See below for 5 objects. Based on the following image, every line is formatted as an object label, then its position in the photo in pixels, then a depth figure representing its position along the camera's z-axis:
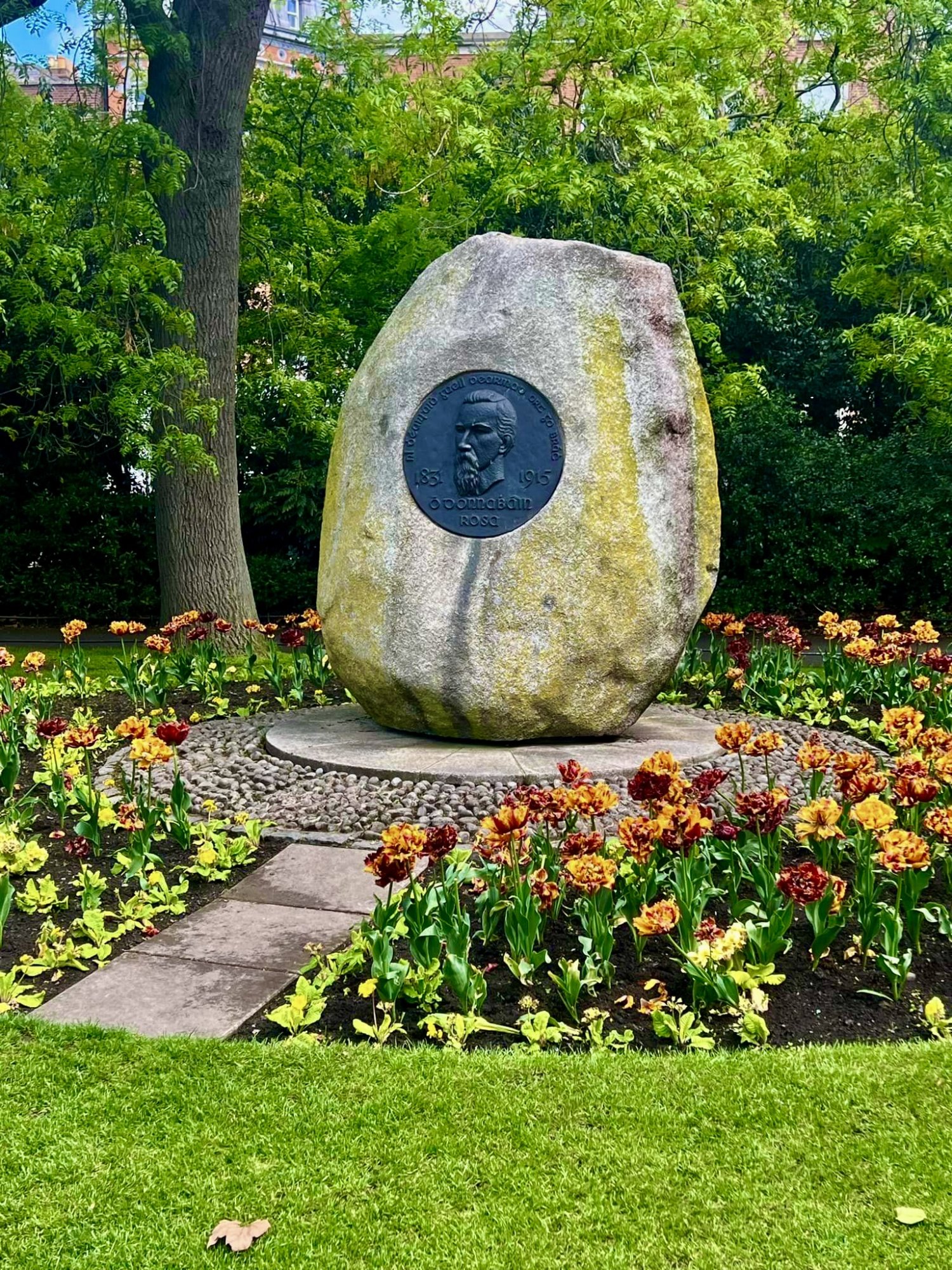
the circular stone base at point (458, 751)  6.07
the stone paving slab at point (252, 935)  4.09
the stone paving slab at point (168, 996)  3.58
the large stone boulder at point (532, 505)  6.43
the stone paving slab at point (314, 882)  4.65
